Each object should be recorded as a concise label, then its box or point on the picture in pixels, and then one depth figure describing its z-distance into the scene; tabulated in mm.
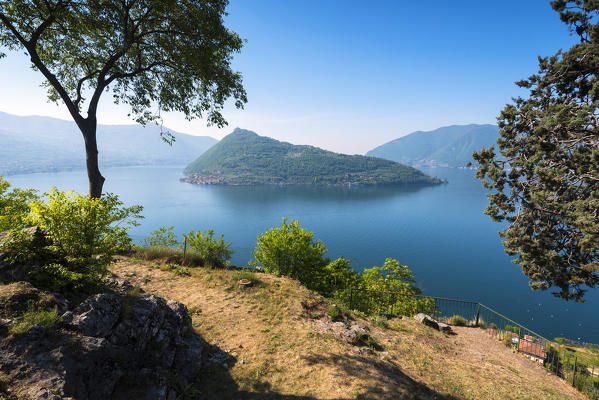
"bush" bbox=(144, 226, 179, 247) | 15188
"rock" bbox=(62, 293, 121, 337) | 4350
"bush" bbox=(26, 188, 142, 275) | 5008
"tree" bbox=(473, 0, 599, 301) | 11508
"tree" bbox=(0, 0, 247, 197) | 8531
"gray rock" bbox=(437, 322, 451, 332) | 13539
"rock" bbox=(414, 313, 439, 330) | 13664
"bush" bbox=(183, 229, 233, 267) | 14539
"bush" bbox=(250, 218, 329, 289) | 19328
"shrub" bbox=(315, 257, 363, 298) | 20359
